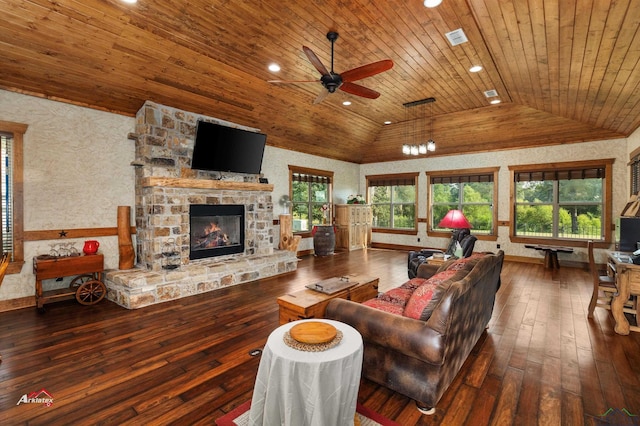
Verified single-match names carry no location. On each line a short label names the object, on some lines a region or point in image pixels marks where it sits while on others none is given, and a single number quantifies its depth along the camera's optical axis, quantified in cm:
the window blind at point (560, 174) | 671
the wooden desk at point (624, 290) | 334
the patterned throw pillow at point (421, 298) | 222
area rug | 195
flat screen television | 531
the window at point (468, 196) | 808
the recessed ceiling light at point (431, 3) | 293
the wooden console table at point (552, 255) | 669
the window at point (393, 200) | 948
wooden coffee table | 286
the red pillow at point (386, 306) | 274
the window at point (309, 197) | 830
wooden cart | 396
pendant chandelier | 629
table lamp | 458
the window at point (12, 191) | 397
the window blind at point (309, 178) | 820
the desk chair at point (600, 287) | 367
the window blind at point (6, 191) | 396
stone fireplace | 450
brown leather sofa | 200
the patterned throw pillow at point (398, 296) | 304
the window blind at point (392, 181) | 941
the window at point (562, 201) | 671
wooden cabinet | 911
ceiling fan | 319
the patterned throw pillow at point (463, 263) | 270
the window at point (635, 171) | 542
